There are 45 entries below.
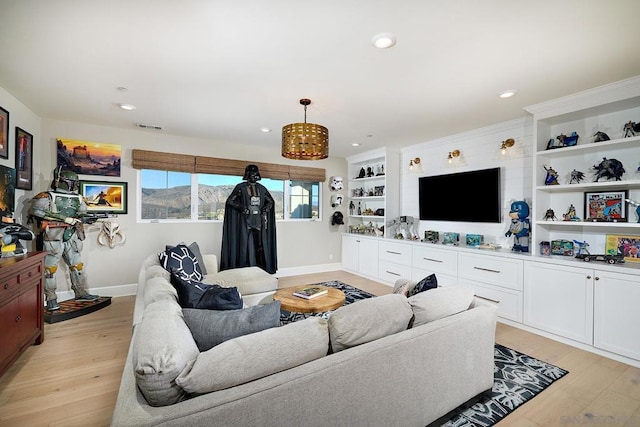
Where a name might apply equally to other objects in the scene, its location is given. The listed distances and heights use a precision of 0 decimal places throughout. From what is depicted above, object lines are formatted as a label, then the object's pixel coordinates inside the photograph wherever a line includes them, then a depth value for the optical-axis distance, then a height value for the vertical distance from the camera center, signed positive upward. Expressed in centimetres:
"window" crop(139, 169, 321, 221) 453 +31
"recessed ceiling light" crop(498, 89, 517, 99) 279 +119
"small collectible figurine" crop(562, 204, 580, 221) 315 +3
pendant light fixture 260 +67
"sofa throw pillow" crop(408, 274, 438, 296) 216 -51
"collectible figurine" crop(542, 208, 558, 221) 325 +3
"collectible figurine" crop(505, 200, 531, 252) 353 -9
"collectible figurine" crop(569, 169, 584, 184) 312 +44
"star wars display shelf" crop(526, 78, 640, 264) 275 +63
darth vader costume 466 -19
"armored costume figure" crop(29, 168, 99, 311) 327 -18
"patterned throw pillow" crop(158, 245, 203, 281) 278 -48
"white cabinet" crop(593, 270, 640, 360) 246 -82
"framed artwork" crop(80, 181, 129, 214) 408 +23
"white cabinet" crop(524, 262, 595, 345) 274 -81
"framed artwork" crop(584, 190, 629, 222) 288 +12
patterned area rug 184 -124
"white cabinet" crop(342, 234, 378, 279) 534 -76
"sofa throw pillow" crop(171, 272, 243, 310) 174 -53
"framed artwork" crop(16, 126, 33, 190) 318 +59
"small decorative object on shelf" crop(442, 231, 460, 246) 439 -33
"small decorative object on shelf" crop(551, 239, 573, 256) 315 -32
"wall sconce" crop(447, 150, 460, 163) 444 +93
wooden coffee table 251 -77
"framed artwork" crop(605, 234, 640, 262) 279 -27
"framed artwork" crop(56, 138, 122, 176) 394 +77
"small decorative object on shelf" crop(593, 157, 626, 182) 282 +47
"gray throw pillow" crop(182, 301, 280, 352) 135 -52
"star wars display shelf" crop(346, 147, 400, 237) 534 +49
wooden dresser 211 -75
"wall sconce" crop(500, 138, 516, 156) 373 +92
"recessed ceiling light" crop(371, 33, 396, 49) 192 +117
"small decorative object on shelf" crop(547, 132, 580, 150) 312 +83
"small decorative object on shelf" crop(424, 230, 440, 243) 458 -31
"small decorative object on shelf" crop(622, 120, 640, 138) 272 +84
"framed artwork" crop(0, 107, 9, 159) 279 +75
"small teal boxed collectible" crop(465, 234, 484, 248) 412 -32
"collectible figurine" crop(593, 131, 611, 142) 289 +80
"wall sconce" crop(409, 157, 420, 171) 504 +92
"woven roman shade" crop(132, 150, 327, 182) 436 +79
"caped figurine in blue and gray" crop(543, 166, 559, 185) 325 +44
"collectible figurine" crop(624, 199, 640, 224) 273 +13
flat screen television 398 +30
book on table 275 -74
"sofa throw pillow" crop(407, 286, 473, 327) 175 -54
